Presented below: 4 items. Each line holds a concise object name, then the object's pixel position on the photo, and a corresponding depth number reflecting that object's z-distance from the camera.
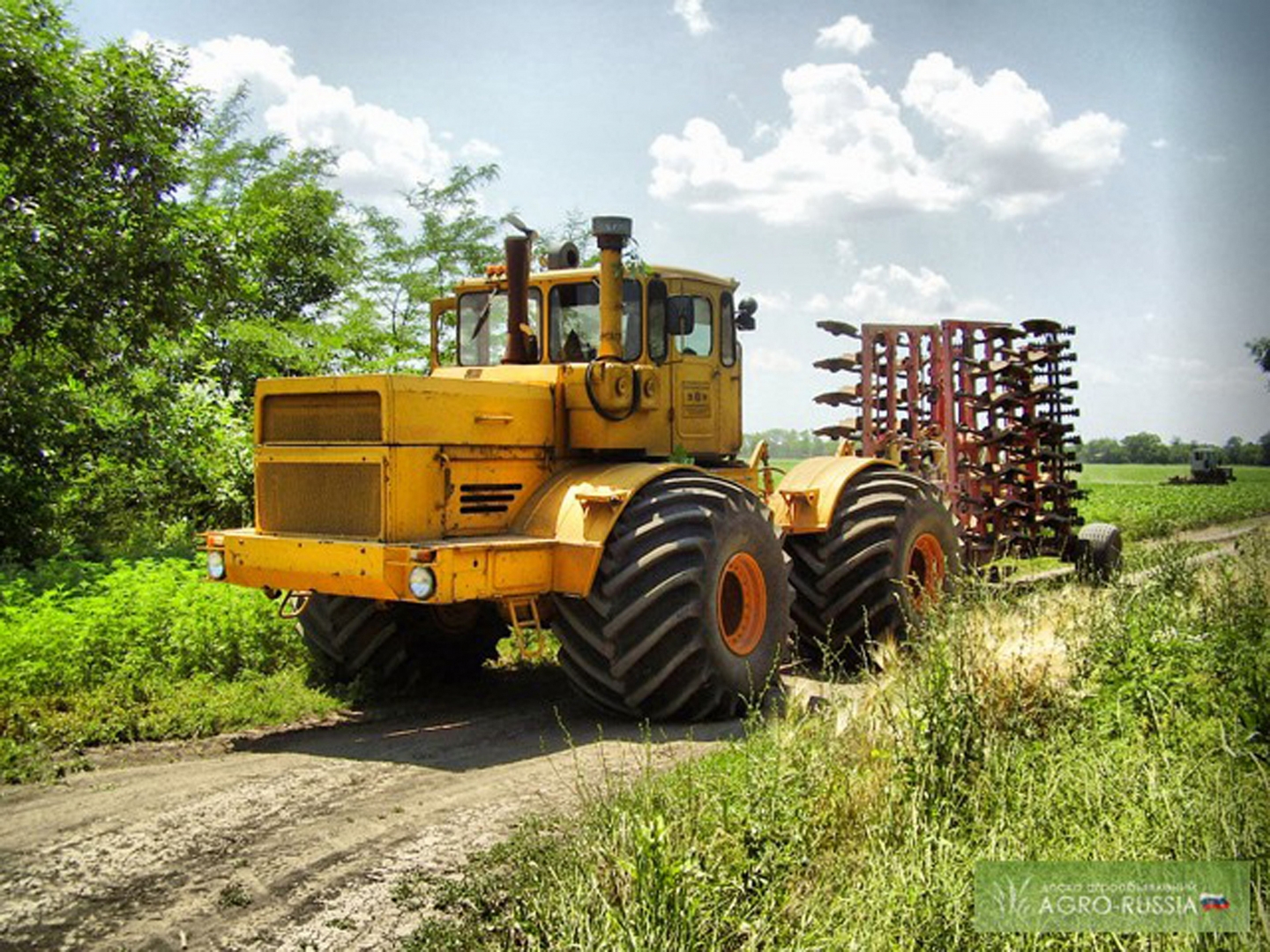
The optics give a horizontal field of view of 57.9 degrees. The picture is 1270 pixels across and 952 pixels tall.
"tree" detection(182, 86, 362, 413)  14.11
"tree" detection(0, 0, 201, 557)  11.71
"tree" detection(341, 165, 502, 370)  21.17
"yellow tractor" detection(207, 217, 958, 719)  7.13
